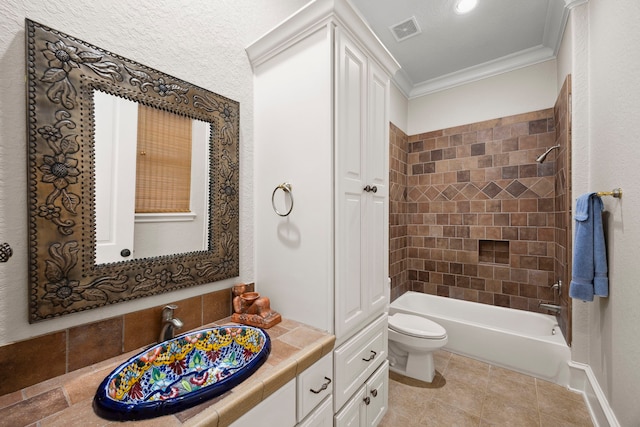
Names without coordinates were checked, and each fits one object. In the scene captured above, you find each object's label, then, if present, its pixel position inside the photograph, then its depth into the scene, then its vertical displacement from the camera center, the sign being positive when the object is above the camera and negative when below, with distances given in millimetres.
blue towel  1428 -226
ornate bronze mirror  798 +128
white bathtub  2033 -1087
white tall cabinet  1134 +179
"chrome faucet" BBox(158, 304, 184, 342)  1012 -431
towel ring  1244 +121
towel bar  1293 +113
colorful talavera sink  657 -518
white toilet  2004 -1040
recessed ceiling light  1929 +1598
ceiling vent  2143 +1609
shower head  2242 +526
